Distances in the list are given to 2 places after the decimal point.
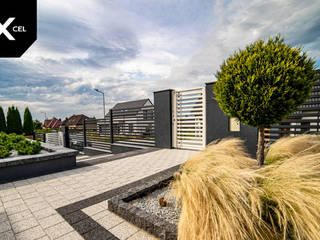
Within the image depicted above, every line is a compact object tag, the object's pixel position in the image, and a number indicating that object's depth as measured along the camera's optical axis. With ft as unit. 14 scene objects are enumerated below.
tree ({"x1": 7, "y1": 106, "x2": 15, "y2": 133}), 61.19
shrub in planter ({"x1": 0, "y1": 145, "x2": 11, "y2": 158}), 12.25
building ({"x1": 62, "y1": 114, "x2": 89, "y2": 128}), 145.79
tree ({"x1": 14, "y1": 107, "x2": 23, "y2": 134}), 62.44
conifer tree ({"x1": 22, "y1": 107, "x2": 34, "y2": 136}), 65.26
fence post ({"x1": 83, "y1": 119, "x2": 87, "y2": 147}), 39.04
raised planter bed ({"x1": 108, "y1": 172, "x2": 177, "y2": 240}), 4.88
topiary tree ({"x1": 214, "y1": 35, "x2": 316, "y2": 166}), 7.20
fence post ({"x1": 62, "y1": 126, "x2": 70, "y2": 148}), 37.46
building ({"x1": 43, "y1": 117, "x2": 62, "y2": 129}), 175.88
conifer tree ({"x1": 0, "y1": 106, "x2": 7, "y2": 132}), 59.31
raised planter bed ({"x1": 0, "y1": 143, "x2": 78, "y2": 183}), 11.12
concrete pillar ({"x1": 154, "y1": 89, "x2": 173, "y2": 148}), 23.41
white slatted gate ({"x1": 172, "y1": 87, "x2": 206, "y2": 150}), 20.93
